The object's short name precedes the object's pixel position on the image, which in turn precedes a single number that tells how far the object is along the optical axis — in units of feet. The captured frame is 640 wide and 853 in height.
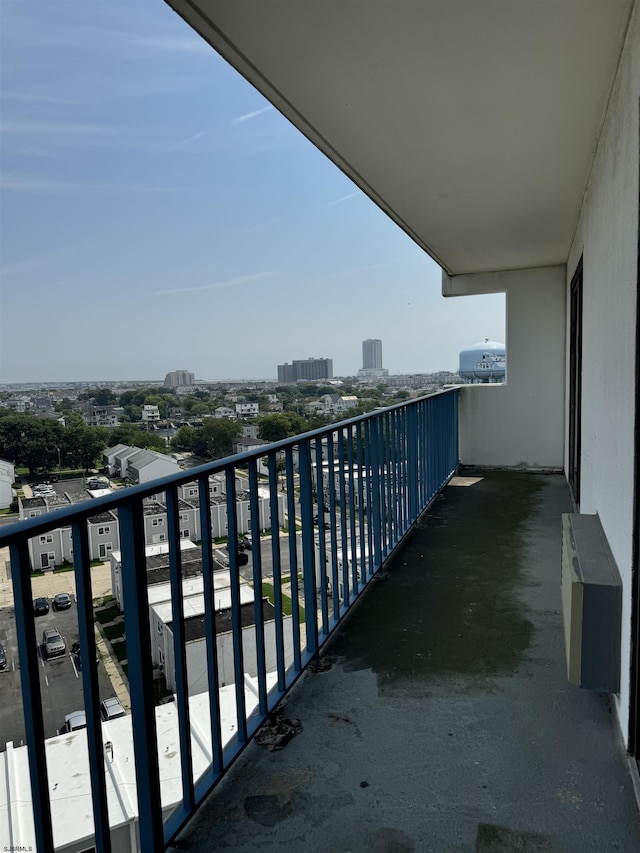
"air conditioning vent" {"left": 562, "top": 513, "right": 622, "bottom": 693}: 5.67
